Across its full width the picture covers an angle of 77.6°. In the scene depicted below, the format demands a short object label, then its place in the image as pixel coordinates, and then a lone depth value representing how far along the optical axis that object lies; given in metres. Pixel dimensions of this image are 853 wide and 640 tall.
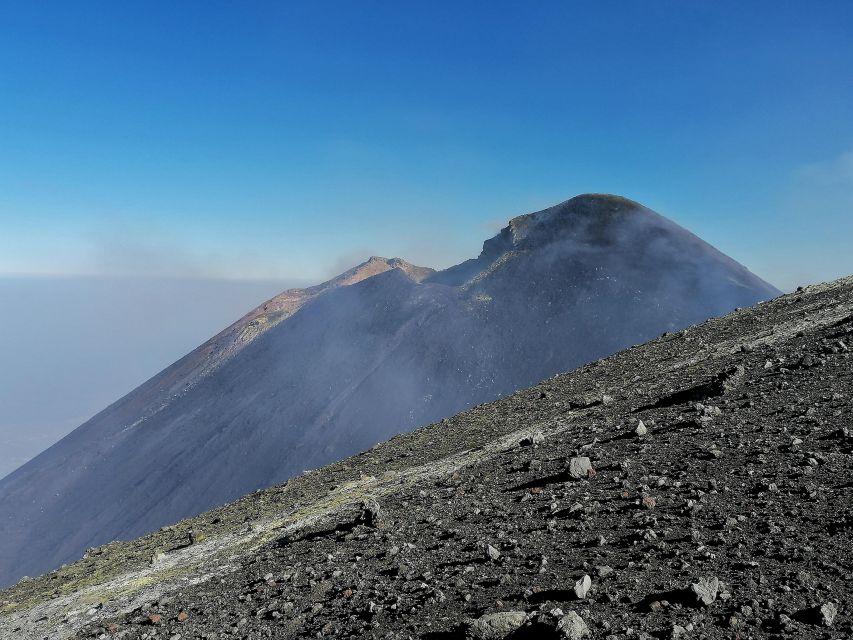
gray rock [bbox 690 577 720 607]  6.52
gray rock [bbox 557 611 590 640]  6.32
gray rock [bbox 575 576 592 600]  7.23
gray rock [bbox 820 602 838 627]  5.84
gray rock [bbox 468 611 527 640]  6.86
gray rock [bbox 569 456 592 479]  12.61
